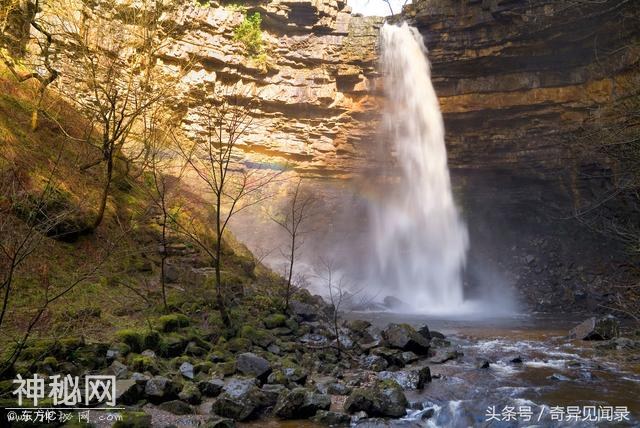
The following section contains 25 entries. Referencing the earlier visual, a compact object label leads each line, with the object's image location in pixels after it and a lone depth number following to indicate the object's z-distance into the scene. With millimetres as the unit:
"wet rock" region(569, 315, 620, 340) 10742
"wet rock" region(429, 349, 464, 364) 8474
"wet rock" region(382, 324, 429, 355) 8836
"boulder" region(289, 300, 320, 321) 10367
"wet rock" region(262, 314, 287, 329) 9031
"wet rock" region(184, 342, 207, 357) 6871
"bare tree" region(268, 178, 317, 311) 22719
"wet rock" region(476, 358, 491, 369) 7996
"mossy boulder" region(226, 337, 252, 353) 7418
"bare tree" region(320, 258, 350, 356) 19094
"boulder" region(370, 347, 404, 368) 8102
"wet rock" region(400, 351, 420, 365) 8241
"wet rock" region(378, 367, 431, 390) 6666
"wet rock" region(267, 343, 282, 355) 7766
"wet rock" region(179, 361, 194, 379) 5956
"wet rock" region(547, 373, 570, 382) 7121
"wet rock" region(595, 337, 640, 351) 9314
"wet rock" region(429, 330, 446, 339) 10556
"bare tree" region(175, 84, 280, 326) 19578
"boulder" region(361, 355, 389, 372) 7773
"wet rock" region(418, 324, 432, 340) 9930
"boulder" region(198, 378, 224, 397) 5609
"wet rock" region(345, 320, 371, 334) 10383
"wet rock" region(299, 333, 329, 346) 8922
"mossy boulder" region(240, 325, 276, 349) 7883
